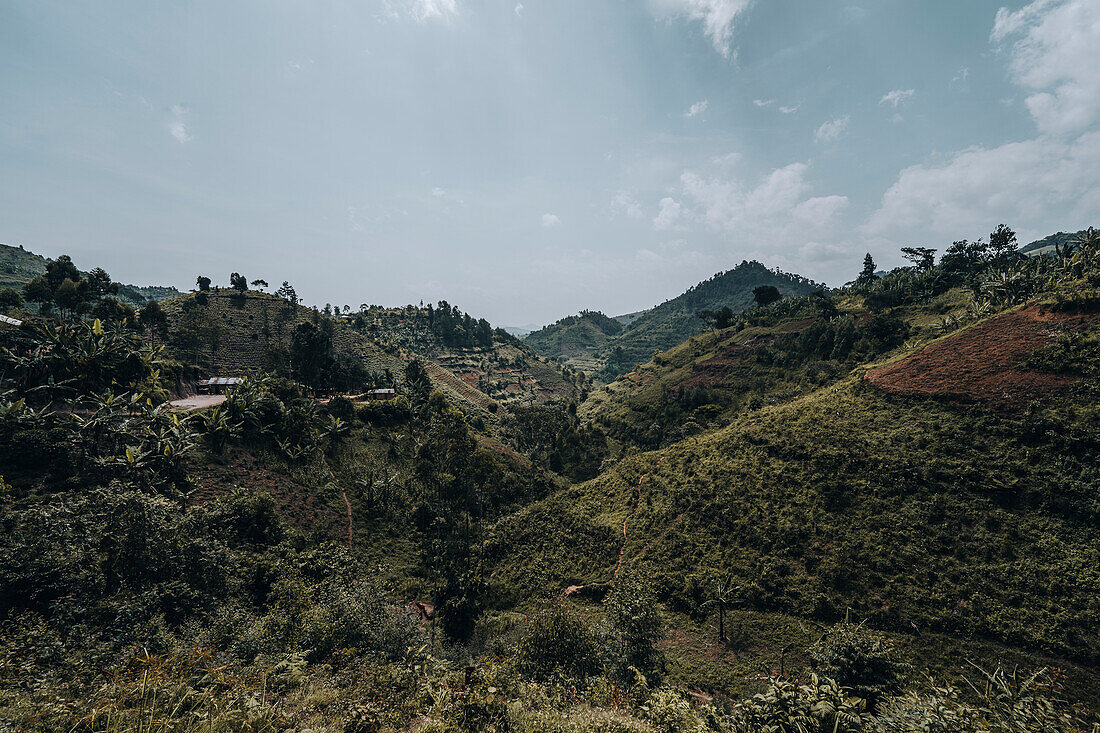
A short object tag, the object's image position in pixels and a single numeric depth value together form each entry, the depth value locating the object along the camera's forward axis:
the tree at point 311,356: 62.16
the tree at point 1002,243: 76.62
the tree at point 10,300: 62.56
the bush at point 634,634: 22.36
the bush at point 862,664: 19.44
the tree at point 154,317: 72.19
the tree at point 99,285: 68.71
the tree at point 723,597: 28.91
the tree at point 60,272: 68.31
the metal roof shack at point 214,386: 62.85
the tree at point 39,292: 65.25
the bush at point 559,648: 20.42
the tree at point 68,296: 64.75
